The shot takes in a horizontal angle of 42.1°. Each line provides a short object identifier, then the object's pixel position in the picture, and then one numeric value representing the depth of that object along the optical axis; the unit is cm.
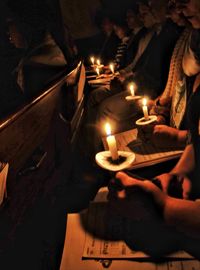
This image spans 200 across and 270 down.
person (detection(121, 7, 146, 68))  554
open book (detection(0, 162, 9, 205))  101
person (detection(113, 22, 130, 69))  623
